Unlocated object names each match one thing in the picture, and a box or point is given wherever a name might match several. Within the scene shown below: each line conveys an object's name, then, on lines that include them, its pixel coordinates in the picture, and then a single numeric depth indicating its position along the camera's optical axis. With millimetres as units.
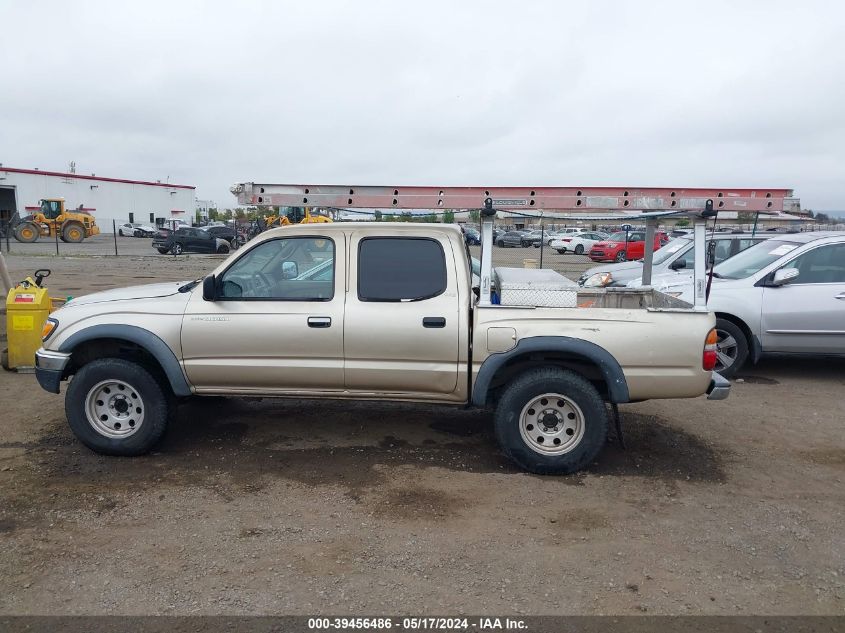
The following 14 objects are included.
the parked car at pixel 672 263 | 10164
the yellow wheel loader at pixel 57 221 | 39656
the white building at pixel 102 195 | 57341
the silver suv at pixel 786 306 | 7449
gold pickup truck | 4652
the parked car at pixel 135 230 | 57188
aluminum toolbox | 4809
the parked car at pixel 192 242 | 30797
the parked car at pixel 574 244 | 39000
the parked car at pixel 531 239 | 43219
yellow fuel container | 7426
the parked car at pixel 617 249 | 25984
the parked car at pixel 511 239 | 42406
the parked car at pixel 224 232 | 35000
